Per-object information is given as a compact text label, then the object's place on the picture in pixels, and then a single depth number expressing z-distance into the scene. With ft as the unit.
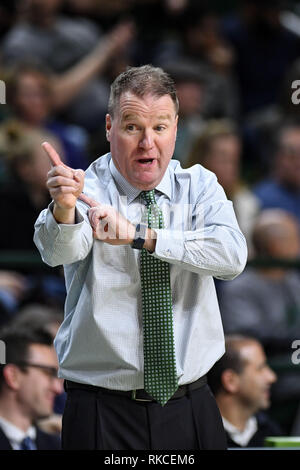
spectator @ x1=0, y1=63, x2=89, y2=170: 32.50
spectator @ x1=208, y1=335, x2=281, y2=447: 21.43
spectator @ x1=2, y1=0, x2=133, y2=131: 36.42
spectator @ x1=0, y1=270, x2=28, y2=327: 26.35
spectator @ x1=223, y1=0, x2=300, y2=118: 41.63
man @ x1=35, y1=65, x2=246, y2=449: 13.79
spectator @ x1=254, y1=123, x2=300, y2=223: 34.86
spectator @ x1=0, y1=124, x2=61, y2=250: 27.99
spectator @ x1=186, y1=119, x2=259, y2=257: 29.89
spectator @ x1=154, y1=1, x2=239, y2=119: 38.81
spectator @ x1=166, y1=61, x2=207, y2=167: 34.91
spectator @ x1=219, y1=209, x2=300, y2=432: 28.25
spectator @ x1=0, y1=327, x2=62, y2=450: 21.53
